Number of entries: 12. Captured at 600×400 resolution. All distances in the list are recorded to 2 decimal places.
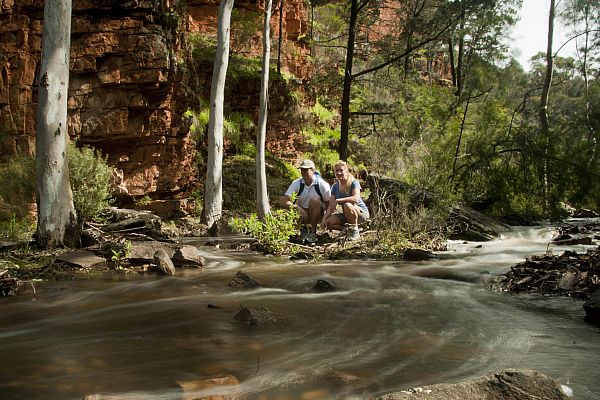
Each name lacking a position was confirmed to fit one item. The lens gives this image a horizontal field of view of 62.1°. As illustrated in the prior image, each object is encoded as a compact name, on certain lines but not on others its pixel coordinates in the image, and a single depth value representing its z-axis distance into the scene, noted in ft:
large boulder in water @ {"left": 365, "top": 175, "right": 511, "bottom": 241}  34.76
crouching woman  30.76
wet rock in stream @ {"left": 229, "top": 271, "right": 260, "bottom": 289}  20.10
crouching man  32.35
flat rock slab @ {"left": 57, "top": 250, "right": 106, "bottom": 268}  23.73
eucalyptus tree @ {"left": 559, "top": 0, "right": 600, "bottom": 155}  86.37
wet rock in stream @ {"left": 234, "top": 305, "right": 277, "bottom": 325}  14.34
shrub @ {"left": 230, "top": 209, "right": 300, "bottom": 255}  29.91
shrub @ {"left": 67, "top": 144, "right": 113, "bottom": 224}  33.17
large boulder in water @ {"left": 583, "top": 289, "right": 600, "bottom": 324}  14.02
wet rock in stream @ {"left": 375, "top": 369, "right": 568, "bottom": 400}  7.61
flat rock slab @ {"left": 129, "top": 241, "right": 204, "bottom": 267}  24.95
